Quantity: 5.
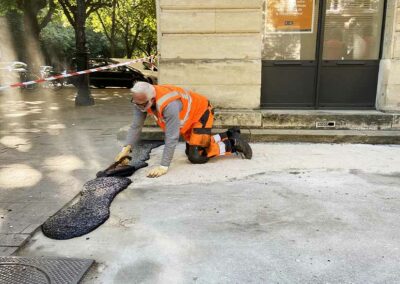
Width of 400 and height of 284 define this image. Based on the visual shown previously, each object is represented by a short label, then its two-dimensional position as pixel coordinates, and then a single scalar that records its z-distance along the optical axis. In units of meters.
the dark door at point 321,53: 6.60
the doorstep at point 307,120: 6.39
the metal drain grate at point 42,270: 2.62
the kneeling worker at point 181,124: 4.42
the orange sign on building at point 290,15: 6.58
